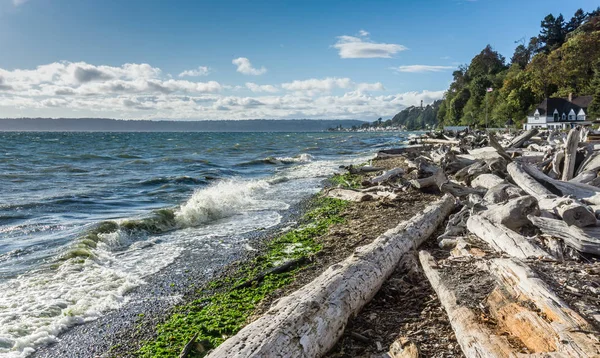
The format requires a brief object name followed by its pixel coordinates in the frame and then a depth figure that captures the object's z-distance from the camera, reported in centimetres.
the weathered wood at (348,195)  1273
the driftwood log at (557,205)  548
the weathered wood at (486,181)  1001
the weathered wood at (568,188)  741
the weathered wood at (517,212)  633
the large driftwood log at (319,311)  356
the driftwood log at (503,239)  540
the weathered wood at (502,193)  807
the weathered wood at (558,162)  1078
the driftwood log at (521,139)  1717
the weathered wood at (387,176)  1476
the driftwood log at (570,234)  517
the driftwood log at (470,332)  321
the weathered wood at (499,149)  1171
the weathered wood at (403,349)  368
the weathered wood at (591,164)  934
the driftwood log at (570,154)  1002
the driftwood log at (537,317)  294
